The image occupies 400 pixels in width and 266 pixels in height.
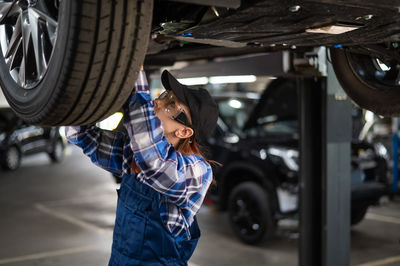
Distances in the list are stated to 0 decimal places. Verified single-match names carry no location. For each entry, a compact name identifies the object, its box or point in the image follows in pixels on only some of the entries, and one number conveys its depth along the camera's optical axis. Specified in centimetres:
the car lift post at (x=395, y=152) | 830
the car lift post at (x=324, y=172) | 350
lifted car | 144
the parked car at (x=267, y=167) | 545
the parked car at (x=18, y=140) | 1217
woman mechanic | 190
